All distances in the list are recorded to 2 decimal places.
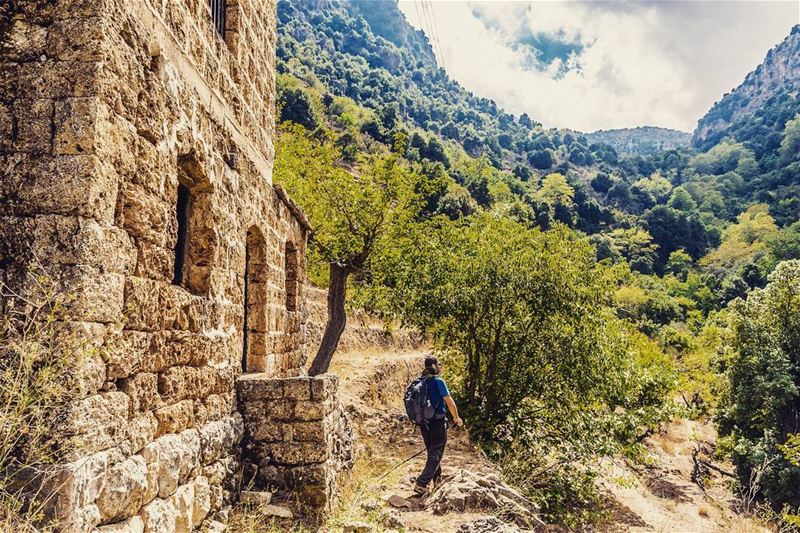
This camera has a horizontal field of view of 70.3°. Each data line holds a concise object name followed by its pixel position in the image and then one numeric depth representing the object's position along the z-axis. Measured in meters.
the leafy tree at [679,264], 63.94
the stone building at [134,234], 2.90
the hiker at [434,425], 6.18
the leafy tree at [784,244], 59.00
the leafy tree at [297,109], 44.12
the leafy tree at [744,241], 63.91
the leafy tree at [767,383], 16.30
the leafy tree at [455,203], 39.66
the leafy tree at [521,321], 9.98
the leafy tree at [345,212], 13.05
